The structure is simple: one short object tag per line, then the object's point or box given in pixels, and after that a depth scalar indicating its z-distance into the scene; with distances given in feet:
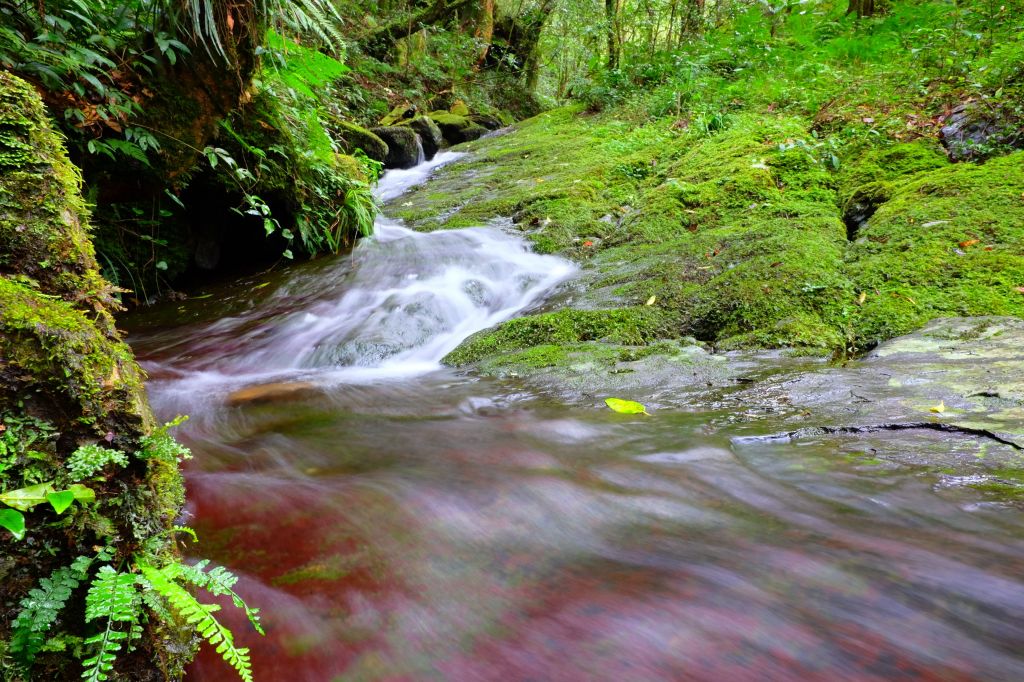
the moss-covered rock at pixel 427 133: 46.48
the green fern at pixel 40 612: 3.70
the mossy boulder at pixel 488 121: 58.43
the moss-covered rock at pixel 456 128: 53.16
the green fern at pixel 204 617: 3.89
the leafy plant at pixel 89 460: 4.23
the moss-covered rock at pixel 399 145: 41.96
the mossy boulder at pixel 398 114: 47.83
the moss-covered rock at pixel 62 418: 3.97
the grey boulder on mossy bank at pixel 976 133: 16.63
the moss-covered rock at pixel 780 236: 12.63
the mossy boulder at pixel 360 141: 33.22
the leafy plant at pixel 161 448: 4.72
